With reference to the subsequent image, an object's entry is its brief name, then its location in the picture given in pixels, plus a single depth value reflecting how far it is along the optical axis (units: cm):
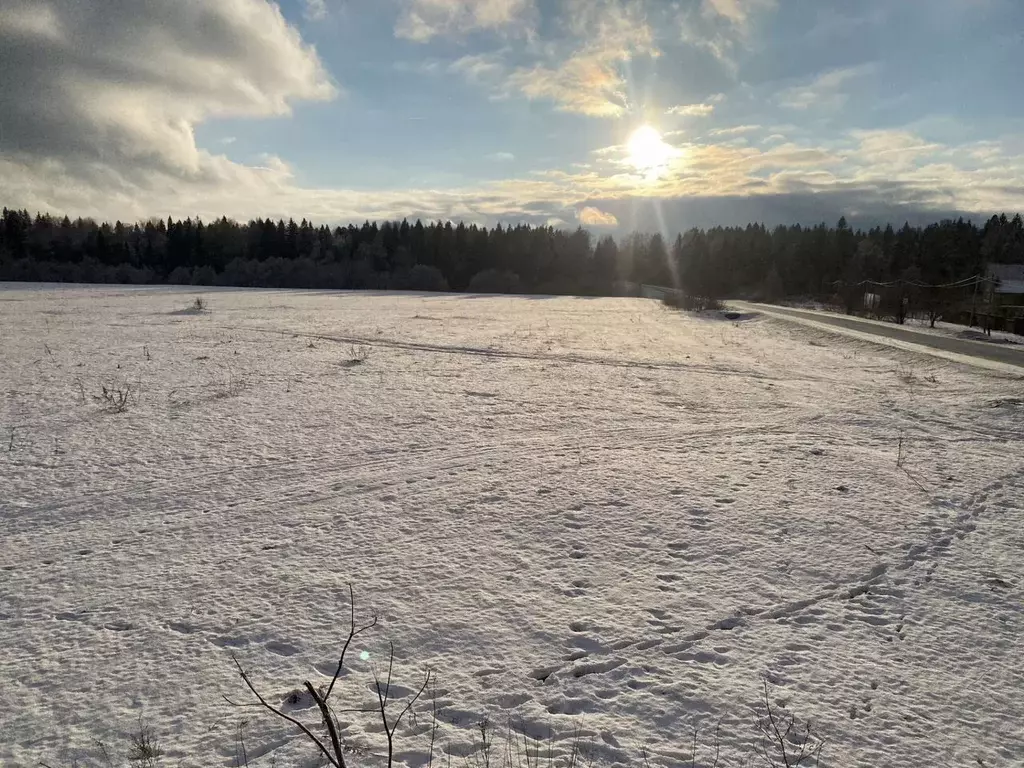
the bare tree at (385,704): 360
